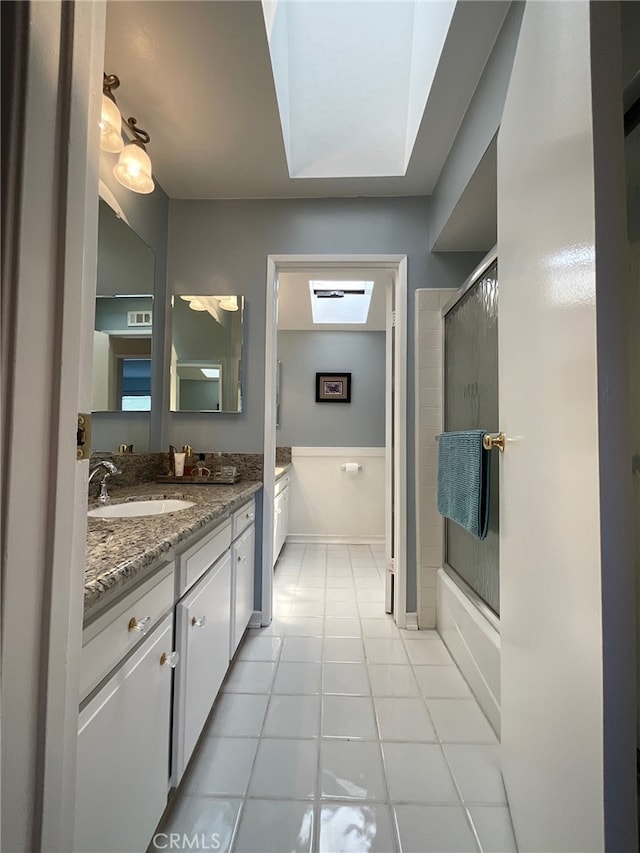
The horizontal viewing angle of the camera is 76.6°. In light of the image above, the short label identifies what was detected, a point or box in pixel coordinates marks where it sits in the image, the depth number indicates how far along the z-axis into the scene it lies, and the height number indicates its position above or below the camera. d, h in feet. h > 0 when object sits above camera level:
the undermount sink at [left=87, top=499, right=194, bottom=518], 4.74 -0.80
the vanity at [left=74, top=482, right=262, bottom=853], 2.14 -1.55
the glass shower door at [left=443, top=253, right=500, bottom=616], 5.37 +0.91
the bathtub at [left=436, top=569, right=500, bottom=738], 4.81 -2.65
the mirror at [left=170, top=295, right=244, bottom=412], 7.48 +1.67
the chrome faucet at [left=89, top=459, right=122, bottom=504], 4.71 -0.35
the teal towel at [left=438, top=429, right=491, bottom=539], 4.90 -0.46
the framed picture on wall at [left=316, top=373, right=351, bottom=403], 14.44 +2.03
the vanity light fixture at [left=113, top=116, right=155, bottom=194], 5.08 +3.48
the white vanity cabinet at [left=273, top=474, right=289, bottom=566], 10.61 -1.92
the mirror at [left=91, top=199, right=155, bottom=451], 5.45 +1.57
